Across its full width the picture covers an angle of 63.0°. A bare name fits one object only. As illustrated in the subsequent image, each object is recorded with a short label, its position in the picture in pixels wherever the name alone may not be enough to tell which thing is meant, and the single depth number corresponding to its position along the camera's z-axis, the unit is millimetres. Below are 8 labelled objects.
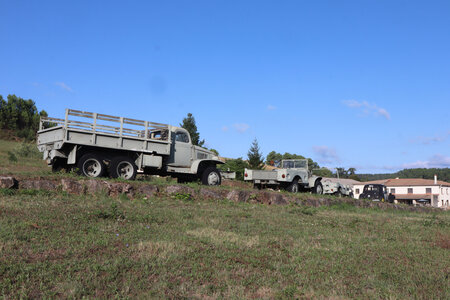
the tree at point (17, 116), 58625
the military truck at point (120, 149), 12789
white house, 76438
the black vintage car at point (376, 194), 27688
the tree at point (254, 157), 39438
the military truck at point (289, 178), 20500
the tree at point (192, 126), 41438
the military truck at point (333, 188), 25219
